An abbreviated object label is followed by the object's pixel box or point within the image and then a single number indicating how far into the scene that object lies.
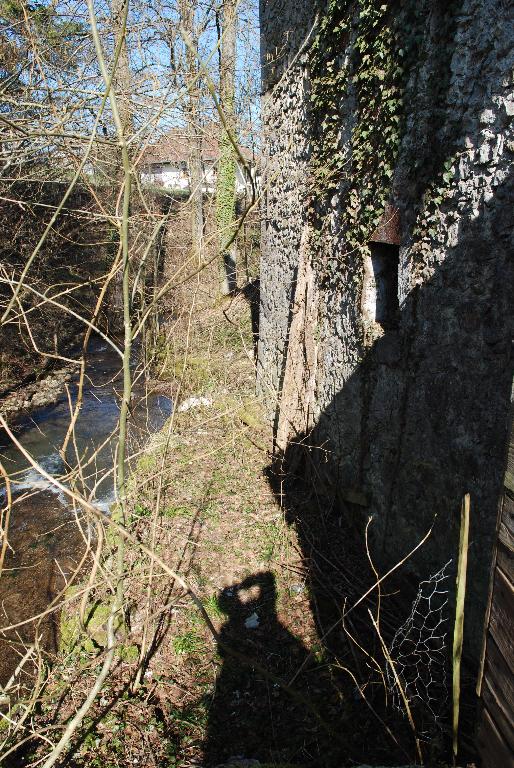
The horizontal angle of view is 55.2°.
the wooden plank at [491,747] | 1.39
